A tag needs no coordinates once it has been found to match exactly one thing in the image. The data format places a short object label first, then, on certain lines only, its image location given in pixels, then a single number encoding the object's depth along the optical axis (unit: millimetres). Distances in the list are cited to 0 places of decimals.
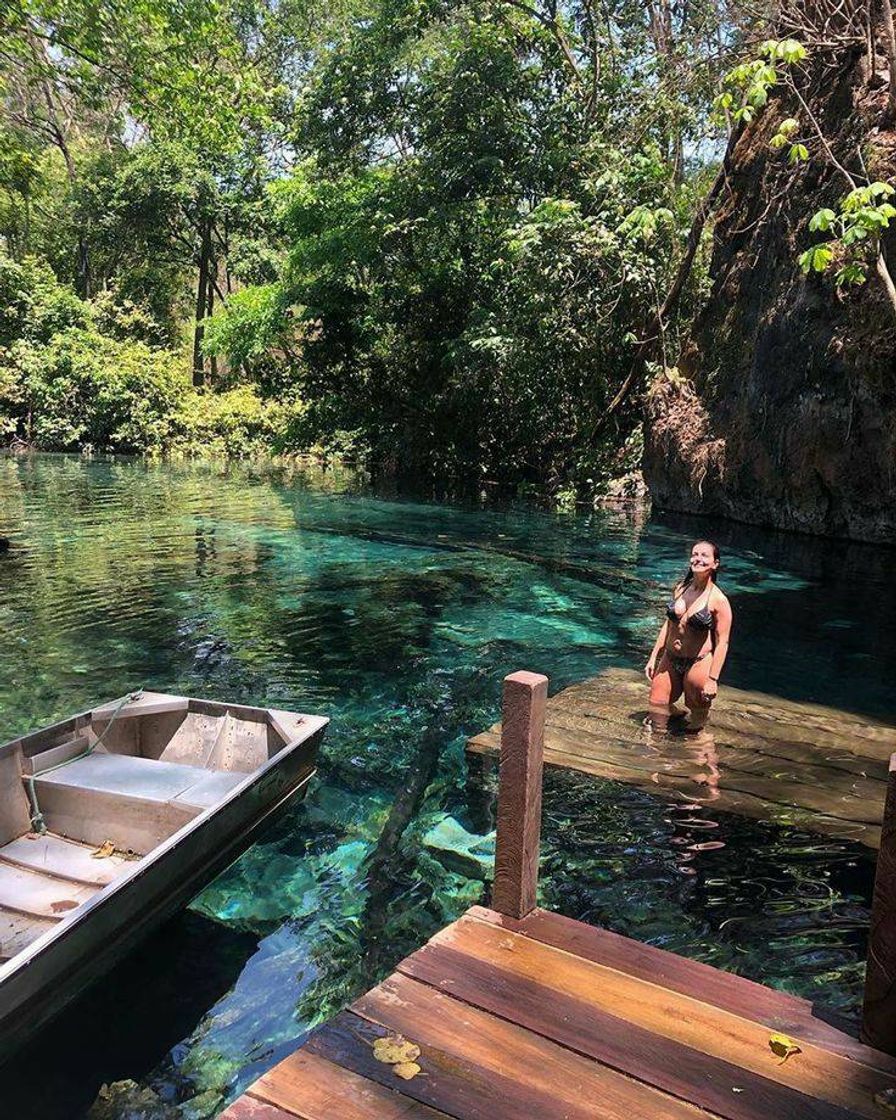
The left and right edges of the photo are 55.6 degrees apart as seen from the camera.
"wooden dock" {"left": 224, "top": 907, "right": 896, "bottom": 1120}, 2434
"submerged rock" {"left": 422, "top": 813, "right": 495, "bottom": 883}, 5418
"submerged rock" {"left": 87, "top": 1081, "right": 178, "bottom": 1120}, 3537
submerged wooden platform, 5656
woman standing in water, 6574
